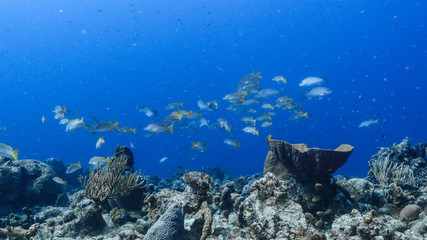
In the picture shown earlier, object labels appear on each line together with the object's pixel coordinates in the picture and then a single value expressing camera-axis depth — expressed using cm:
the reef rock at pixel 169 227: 318
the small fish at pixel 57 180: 778
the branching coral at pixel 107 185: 494
